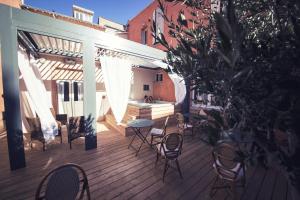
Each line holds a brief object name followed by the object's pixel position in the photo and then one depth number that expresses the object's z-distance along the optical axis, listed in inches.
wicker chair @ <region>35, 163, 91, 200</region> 64.6
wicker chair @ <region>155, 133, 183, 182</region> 132.1
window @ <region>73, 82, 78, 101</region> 328.2
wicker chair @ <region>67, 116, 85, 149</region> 199.0
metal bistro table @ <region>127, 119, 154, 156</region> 191.0
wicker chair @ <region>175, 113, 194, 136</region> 243.8
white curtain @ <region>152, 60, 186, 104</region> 319.3
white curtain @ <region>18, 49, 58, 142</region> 166.9
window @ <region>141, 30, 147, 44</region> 511.1
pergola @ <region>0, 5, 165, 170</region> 137.1
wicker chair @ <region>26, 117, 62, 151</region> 187.6
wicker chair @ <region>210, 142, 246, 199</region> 106.0
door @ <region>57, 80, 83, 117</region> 309.9
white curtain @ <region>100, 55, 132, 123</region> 219.3
